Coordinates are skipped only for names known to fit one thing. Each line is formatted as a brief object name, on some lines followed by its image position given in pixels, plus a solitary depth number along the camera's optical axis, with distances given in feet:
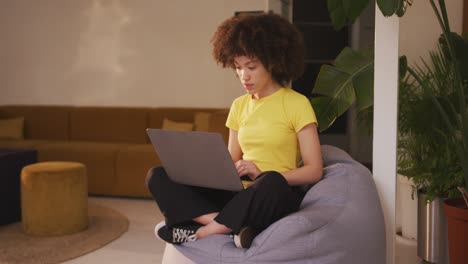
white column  7.62
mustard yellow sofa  16.67
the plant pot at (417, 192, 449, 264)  10.18
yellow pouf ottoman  12.79
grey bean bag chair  6.46
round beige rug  11.16
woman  7.00
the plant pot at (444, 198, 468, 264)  9.11
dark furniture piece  13.55
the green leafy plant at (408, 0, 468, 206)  8.95
